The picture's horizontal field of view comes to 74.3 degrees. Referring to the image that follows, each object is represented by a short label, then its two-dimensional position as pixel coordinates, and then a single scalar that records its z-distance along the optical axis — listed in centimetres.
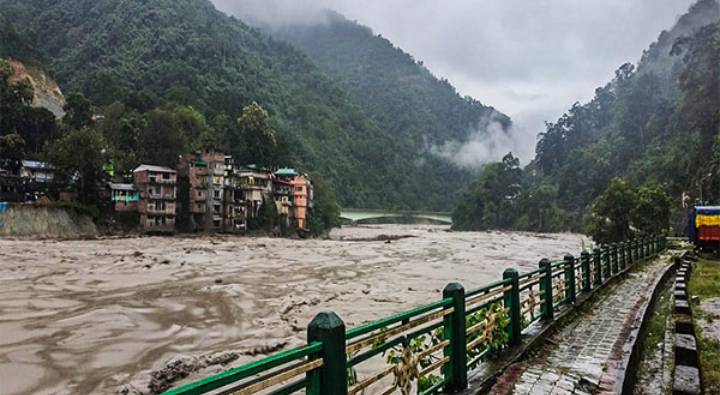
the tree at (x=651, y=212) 3419
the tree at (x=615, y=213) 3484
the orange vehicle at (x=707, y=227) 2215
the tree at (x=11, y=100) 4825
